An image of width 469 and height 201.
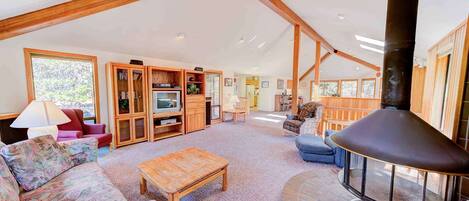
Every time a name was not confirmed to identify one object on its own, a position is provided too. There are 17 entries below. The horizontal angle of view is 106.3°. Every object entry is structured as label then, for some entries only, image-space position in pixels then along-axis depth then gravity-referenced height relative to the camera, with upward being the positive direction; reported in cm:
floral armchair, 434 -73
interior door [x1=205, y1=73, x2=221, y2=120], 615 -2
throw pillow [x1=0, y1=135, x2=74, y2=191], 153 -68
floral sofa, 142 -81
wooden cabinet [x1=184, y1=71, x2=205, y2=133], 496 -31
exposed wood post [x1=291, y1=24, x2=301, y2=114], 454 +60
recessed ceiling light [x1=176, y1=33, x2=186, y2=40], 406 +126
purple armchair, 292 -73
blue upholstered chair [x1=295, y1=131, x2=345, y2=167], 287 -100
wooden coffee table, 173 -91
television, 428 -29
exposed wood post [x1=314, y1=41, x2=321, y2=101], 618 +68
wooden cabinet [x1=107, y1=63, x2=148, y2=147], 370 -29
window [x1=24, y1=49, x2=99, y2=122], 307 +18
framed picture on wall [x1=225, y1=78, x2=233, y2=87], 709 +35
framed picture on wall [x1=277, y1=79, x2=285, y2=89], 982 +43
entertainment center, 375 -32
